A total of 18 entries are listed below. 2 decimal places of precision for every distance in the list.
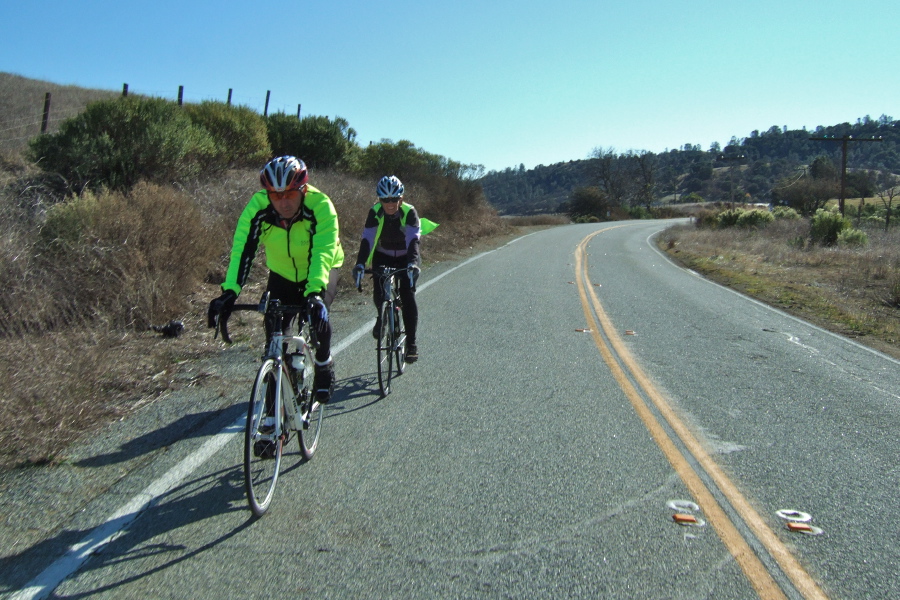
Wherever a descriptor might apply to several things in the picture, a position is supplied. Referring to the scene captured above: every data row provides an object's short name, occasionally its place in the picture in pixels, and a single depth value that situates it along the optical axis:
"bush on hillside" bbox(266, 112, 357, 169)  26.09
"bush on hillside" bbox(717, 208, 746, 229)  40.45
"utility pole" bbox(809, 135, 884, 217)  38.34
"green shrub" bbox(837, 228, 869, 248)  25.58
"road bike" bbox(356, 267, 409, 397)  6.27
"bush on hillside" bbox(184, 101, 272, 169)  19.45
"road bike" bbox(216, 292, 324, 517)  3.77
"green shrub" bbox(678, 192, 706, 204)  110.74
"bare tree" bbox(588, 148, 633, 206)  100.81
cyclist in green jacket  4.21
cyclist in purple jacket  6.62
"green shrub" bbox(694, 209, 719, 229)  43.47
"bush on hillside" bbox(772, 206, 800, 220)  40.78
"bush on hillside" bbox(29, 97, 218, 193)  13.35
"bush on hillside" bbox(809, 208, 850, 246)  27.23
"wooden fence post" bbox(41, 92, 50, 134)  18.84
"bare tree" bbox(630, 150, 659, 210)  99.94
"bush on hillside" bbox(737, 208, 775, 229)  37.38
